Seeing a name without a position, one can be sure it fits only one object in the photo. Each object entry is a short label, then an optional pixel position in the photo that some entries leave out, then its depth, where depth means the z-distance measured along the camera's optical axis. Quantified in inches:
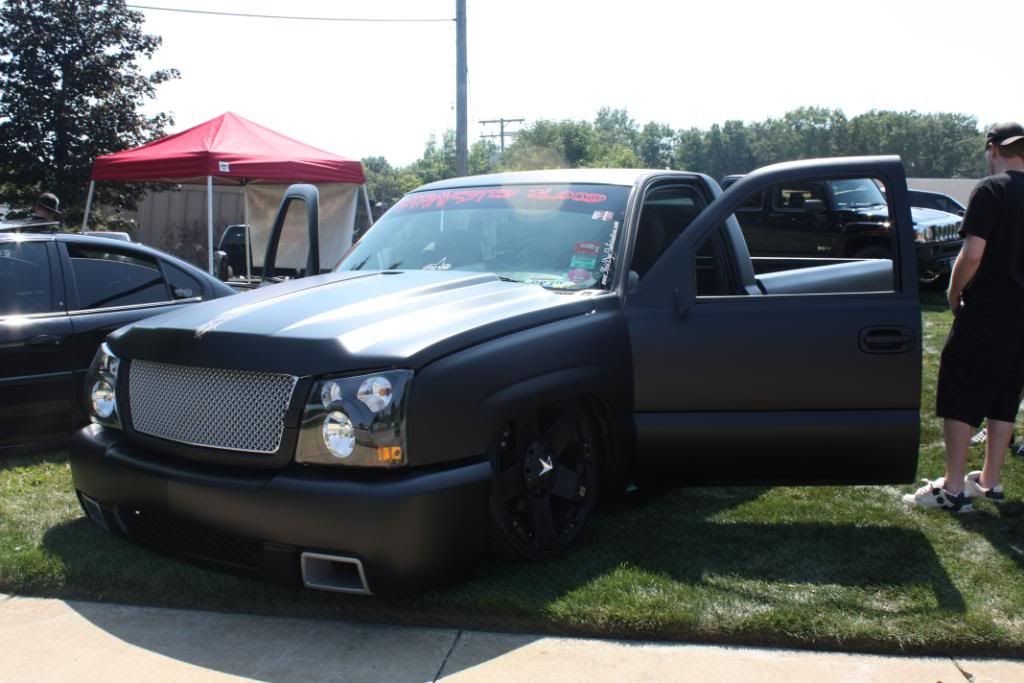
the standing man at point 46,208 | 364.2
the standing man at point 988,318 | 177.8
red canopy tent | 485.4
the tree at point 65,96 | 790.5
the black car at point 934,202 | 694.5
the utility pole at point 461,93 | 741.3
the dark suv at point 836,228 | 519.2
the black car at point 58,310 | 217.3
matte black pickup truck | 128.4
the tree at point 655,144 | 6284.5
